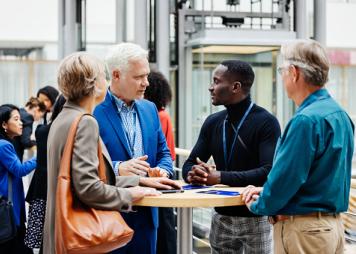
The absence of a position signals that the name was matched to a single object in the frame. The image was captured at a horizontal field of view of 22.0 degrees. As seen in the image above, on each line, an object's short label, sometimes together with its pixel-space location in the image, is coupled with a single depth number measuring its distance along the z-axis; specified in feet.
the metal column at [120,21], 44.15
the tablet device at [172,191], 13.22
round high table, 12.46
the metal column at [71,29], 53.30
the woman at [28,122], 25.00
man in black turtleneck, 14.53
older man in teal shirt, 11.56
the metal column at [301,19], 40.24
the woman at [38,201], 19.65
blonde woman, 11.71
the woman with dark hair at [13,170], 21.39
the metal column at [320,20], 40.71
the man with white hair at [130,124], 14.22
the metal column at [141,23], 37.67
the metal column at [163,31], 37.43
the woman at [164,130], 19.84
